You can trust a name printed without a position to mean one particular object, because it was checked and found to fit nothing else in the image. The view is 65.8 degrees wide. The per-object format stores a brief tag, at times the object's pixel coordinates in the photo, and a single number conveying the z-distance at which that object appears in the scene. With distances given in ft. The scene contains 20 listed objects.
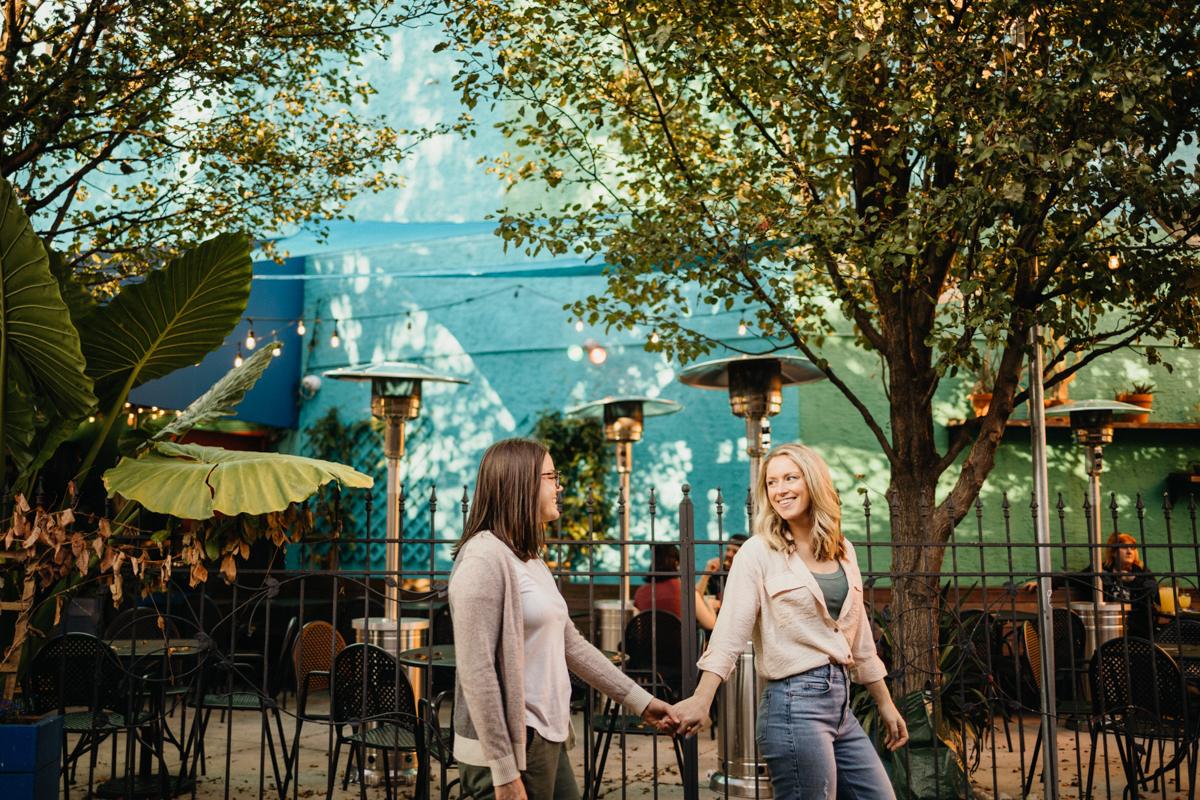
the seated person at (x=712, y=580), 21.03
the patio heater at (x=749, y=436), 15.44
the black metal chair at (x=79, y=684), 14.26
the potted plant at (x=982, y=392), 28.68
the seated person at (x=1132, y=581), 22.81
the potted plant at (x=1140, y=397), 28.99
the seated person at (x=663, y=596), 19.04
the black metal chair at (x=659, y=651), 17.38
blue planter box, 10.55
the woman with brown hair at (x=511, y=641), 6.63
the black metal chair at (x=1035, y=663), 15.43
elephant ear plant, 10.47
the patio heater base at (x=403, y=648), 16.47
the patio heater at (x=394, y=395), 18.02
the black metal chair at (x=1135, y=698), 13.91
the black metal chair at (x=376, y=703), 13.10
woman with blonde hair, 7.92
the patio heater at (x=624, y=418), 24.76
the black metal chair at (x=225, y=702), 12.32
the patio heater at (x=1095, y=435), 22.95
